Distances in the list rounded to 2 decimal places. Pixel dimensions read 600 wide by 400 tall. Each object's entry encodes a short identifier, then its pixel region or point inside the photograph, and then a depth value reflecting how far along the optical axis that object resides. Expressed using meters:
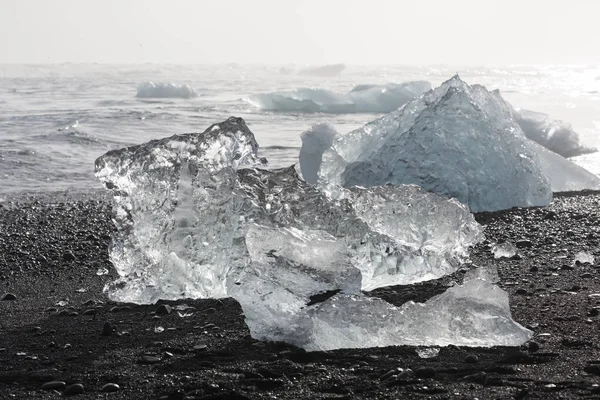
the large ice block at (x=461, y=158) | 6.99
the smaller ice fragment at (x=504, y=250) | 5.20
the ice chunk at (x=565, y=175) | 8.14
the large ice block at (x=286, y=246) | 3.31
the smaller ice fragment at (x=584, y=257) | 4.89
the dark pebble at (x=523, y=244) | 5.48
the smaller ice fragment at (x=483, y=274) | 3.85
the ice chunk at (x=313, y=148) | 8.68
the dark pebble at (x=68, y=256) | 5.46
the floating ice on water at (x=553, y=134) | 11.69
